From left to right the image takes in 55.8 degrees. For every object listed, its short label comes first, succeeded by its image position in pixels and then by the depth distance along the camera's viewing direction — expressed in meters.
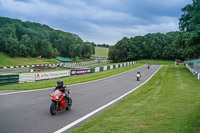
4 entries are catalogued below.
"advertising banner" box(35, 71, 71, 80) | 24.90
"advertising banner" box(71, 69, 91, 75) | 33.39
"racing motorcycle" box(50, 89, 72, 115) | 8.15
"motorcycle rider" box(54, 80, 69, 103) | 8.87
